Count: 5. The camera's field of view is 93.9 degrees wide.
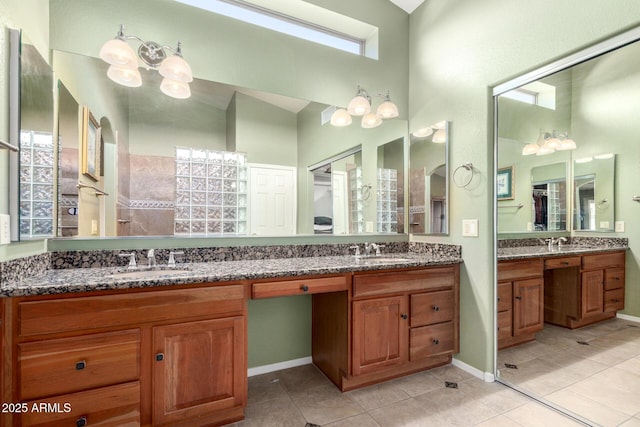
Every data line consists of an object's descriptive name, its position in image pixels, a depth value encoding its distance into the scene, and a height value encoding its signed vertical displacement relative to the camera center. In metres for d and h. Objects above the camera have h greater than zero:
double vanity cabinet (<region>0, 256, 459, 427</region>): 1.21 -0.65
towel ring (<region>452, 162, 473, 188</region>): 2.21 +0.32
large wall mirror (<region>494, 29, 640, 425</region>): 1.55 +0.17
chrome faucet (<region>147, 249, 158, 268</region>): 1.82 -0.27
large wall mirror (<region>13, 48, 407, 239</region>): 1.75 +0.36
